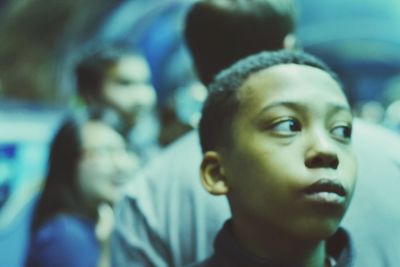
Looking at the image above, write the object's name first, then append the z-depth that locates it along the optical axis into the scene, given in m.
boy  1.33
